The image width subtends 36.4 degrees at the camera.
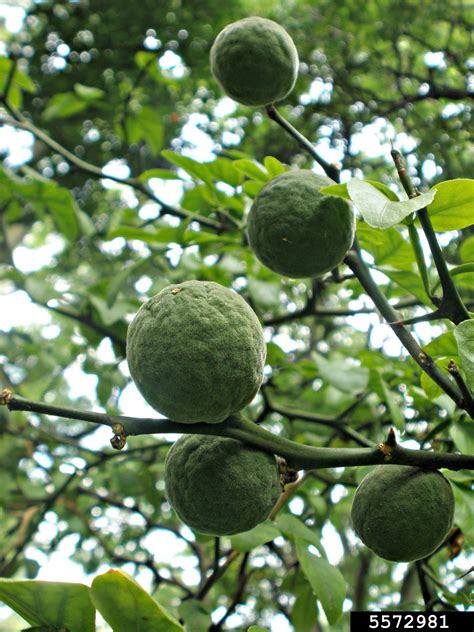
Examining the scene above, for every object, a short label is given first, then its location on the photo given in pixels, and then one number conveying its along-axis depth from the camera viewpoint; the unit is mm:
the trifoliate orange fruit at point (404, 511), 229
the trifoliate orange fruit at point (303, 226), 243
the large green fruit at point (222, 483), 215
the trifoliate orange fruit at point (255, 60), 275
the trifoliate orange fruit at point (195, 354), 197
